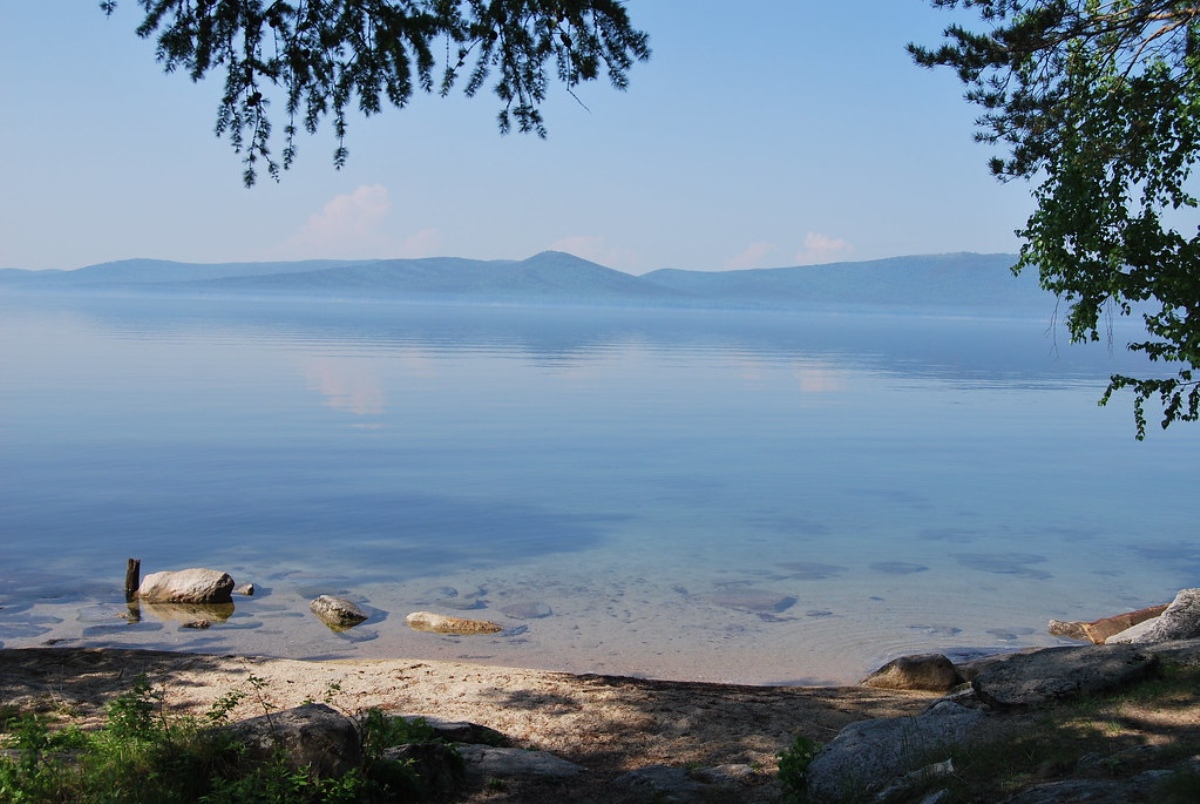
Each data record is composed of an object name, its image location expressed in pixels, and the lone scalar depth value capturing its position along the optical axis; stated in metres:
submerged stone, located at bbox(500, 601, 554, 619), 15.88
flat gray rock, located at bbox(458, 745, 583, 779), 7.71
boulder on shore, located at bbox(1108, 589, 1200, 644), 12.27
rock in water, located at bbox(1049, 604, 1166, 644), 14.95
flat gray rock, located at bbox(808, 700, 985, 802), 6.73
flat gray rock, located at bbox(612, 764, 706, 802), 7.18
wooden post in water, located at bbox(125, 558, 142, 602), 16.06
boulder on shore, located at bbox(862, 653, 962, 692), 12.13
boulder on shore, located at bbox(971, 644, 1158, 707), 7.97
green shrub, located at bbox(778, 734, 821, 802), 6.88
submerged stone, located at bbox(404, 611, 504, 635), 14.86
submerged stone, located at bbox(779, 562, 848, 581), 18.81
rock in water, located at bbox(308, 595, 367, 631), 15.02
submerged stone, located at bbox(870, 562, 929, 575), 19.31
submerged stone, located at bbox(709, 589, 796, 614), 16.66
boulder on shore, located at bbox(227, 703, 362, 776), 6.57
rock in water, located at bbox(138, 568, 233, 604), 15.84
